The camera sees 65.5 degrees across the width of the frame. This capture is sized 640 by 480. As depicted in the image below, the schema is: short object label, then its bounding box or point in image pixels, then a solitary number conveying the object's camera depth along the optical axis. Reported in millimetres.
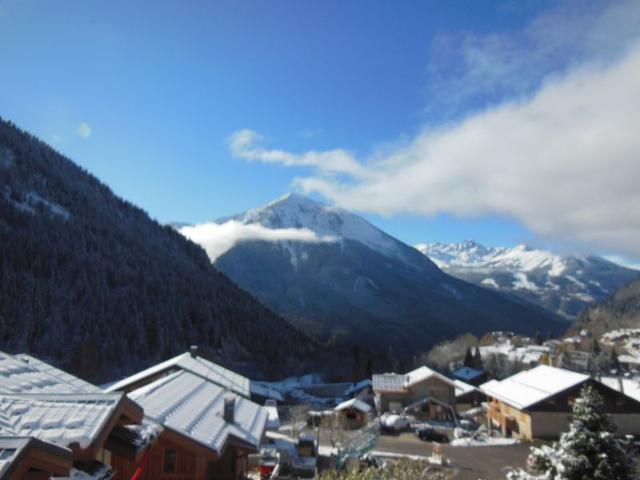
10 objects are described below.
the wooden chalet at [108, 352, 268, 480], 15703
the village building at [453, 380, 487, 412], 74875
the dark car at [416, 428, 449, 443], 46125
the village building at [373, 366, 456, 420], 64438
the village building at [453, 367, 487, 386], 99138
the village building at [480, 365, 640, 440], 45812
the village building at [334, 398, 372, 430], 57812
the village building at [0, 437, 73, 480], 4996
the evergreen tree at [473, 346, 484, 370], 110806
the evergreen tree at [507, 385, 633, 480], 17125
